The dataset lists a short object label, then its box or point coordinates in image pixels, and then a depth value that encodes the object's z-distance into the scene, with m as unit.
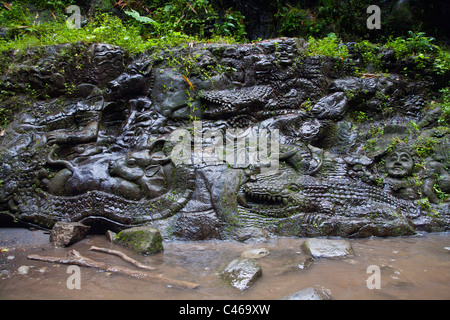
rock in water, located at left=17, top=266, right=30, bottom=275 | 3.05
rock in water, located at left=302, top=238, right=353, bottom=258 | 3.46
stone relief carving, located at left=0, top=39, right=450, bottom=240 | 4.42
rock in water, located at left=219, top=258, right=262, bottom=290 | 2.80
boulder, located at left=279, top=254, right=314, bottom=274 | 3.17
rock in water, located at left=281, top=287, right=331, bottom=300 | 2.42
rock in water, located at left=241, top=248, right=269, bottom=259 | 3.54
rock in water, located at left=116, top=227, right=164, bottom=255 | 3.63
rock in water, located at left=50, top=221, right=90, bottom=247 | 3.91
